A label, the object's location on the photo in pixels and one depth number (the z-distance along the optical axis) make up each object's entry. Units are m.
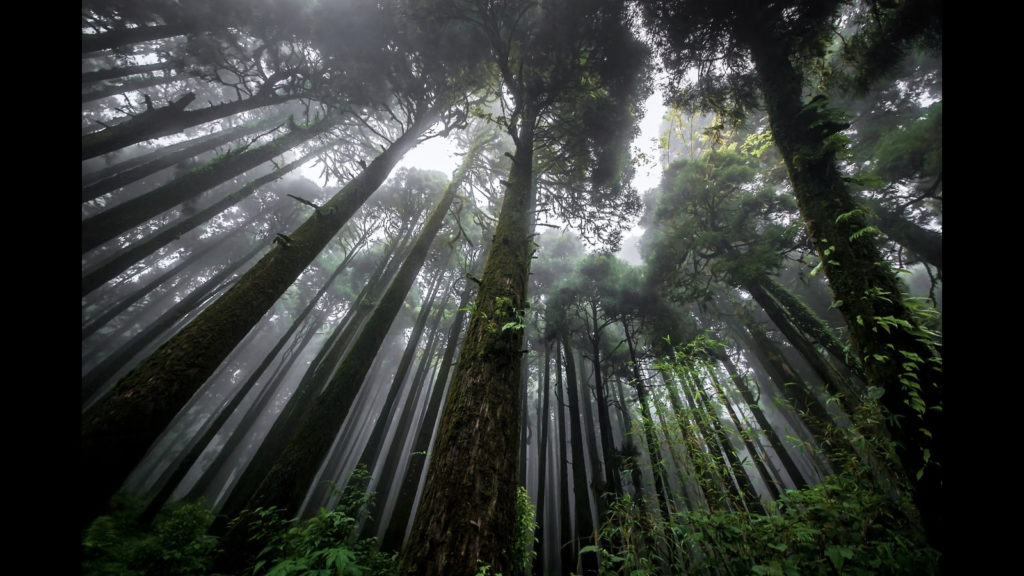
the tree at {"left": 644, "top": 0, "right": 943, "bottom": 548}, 2.73
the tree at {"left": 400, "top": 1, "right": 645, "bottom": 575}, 2.05
